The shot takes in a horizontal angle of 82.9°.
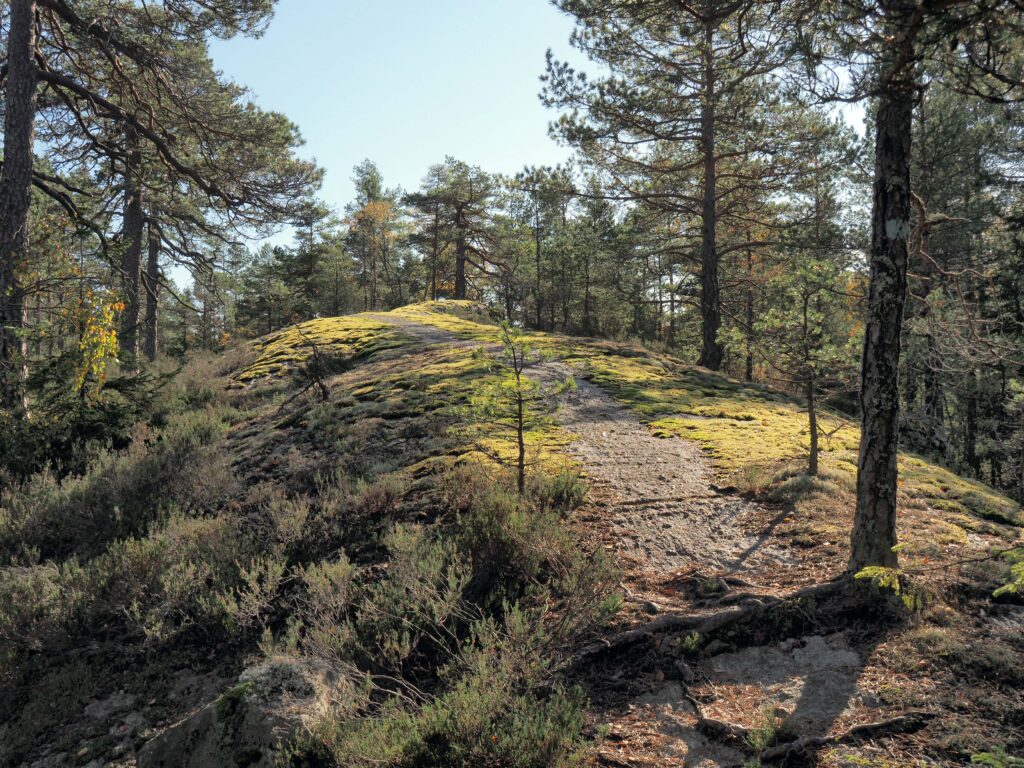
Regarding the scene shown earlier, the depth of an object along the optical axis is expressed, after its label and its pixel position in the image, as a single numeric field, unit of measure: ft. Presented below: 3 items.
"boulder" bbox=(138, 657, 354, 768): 10.89
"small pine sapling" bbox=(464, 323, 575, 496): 20.16
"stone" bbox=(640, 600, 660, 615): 14.93
